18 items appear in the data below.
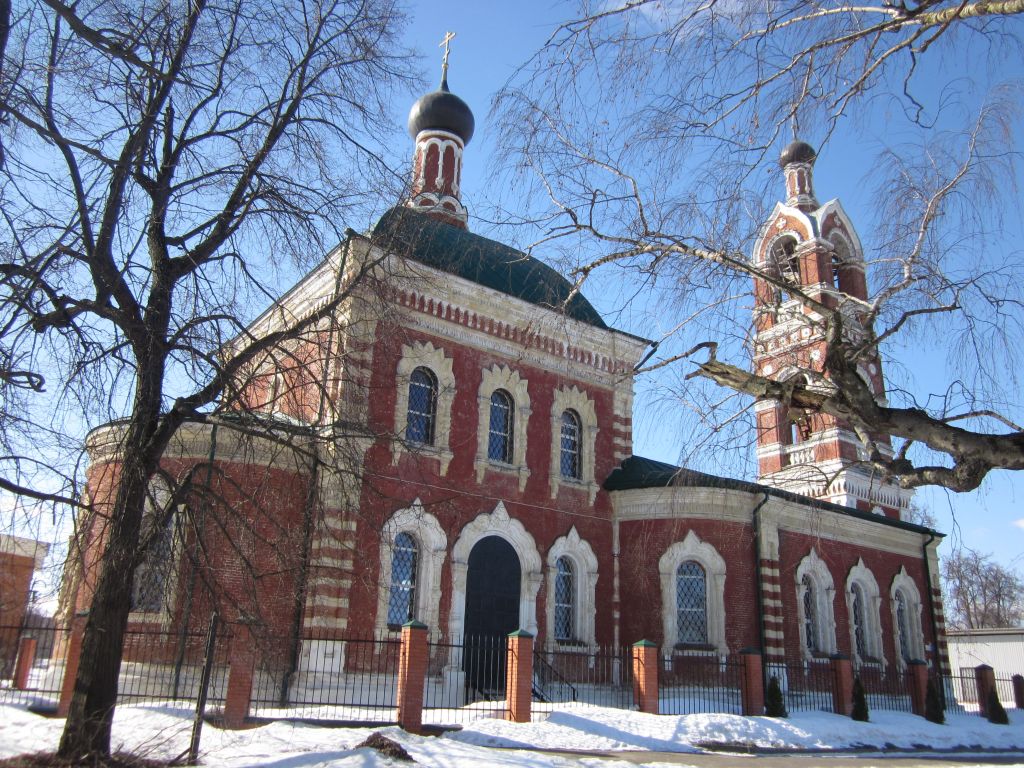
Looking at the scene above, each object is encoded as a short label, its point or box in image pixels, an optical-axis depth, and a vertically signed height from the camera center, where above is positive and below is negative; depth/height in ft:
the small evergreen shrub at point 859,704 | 54.29 -3.23
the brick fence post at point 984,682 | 65.82 -1.91
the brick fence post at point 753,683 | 51.52 -2.03
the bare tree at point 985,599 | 170.09 +12.41
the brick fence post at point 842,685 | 55.72 -2.11
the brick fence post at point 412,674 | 39.73 -1.70
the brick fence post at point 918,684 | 60.81 -2.06
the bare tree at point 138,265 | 24.30 +11.45
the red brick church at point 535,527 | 50.83 +8.28
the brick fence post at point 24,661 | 48.91 -2.17
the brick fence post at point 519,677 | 43.11 -1.79
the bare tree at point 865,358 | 20.61 +8.20
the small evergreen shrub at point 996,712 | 63.67 -4.03
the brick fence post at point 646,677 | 48.24 -1.79
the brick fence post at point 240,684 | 37.91 -2.33
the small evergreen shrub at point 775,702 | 51.96 -3.14
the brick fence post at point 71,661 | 38.58 -1.57
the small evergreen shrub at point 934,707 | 59.06 -3.54
